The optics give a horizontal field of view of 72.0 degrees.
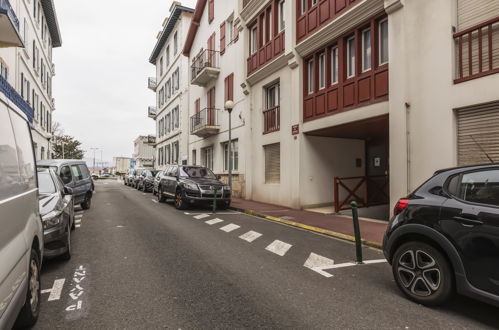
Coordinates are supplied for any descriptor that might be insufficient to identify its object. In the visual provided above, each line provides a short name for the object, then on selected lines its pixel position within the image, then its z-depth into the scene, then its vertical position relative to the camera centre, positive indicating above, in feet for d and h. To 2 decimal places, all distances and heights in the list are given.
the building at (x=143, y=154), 211.00 +9.71
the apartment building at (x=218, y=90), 58.59 +15.99
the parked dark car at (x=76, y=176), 35.88 -0.85
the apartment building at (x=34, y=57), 43.18 +20.69
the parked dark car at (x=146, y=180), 75.61 -2.67
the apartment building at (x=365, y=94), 24.95 +7.04
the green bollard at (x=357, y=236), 18.53 -3.67
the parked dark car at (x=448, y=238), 10.75 -2.43
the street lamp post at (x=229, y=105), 49.44 +9.12
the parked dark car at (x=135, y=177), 88.87 -2.25
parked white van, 7.89 -1.59
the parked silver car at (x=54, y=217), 16.65 -2.44
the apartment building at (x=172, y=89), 92.94 +24.84
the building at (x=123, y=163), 347.15 +5.75
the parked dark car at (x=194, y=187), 41.34 -2.28
